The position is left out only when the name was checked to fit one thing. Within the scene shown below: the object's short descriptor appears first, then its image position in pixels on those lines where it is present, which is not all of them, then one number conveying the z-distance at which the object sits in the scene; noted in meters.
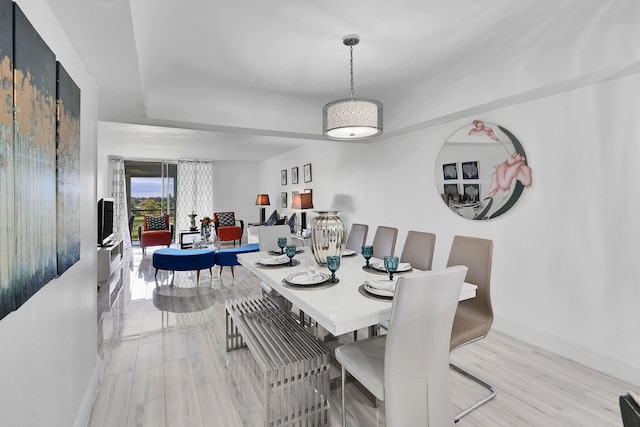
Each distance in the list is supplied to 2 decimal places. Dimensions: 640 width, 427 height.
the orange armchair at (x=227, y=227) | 7.71
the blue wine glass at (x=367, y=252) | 2.26
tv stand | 4.34
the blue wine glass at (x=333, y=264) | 1.82
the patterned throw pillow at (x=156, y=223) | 7.40
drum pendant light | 2.34
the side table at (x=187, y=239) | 5.98
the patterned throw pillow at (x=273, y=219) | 7.41
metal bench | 1.59
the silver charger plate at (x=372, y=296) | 1.52
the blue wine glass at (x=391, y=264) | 1.80
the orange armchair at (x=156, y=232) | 6.84
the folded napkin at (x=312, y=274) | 1.83
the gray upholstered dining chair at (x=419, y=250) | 2.50
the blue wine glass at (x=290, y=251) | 2.25
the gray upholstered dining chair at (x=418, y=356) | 1.25
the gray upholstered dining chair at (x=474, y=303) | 1.81
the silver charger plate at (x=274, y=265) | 2.26
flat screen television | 4.44
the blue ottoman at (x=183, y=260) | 4.12
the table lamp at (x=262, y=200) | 7.90
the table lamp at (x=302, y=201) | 5.34
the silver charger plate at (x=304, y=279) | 1.75
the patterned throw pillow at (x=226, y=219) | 8.48
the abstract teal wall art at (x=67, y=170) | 1.27
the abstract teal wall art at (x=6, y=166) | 0.79
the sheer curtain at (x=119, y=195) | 7.85
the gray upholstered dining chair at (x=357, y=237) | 3.23
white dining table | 1.32
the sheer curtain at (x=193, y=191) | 8.65
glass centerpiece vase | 2.16
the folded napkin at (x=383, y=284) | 1.63
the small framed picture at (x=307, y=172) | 6.22
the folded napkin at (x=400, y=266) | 2.11
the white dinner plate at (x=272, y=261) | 2.26
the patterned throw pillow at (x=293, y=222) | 6.44
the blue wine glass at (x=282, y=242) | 2.54
